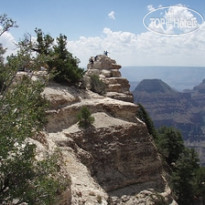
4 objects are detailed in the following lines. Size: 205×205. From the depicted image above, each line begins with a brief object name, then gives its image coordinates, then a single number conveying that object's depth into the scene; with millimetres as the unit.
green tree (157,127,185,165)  50625
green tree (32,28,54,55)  40875
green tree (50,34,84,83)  38531
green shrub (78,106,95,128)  31438
